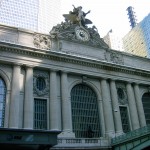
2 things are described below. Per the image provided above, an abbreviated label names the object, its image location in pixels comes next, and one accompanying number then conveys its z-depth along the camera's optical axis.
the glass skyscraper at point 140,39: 72.34
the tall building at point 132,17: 86.89
